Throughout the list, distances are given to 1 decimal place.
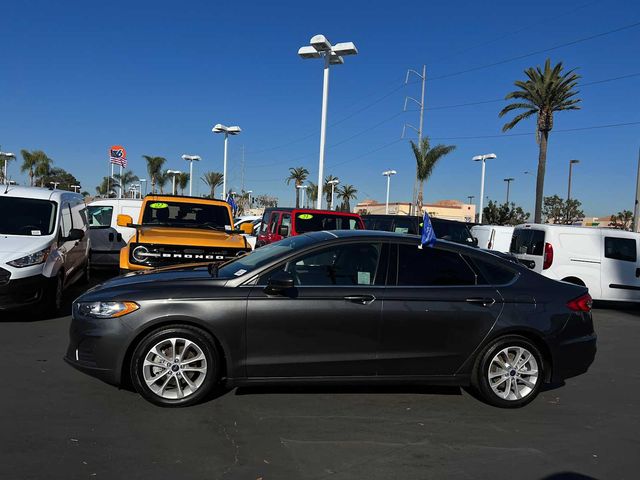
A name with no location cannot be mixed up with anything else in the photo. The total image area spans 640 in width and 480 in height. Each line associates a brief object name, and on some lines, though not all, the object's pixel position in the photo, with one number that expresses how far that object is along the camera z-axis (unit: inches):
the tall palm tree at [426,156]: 1386.6
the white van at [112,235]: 498.9
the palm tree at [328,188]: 2834.6
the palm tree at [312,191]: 2682.1
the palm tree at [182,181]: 2794.5
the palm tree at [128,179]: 3010.8
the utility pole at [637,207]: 853.5
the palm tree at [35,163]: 2310.5
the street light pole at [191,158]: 1667.6
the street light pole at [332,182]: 2593.0
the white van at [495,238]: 716.0
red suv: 483.5
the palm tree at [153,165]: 2417.6
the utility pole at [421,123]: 1437.5
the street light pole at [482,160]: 1674.3
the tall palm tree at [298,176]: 2650.1
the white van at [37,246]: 283.6
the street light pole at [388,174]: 2055.9
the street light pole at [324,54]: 788.0
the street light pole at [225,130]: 1249.4
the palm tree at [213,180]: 2805.9
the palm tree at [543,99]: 1167.0
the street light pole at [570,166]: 2280.5
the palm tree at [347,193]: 3216.0
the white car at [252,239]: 578.8
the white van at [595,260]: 457.7
